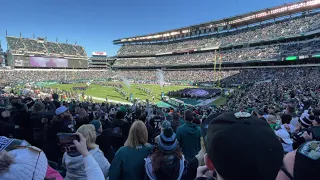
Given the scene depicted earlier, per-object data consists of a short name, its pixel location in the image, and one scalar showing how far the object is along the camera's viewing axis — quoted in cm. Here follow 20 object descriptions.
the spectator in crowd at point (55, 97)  788
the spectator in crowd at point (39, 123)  382
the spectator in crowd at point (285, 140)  289
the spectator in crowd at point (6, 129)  308
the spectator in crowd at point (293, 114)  505
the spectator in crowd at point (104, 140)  335
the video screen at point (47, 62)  6029
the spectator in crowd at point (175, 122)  457
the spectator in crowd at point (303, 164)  116
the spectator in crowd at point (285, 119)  438
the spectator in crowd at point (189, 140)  331
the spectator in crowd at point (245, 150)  94
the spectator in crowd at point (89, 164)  154
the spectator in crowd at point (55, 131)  317
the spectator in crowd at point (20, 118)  393
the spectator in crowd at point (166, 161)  200
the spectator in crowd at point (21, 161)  106
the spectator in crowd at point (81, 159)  217
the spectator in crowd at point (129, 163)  213
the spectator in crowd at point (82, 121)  408
